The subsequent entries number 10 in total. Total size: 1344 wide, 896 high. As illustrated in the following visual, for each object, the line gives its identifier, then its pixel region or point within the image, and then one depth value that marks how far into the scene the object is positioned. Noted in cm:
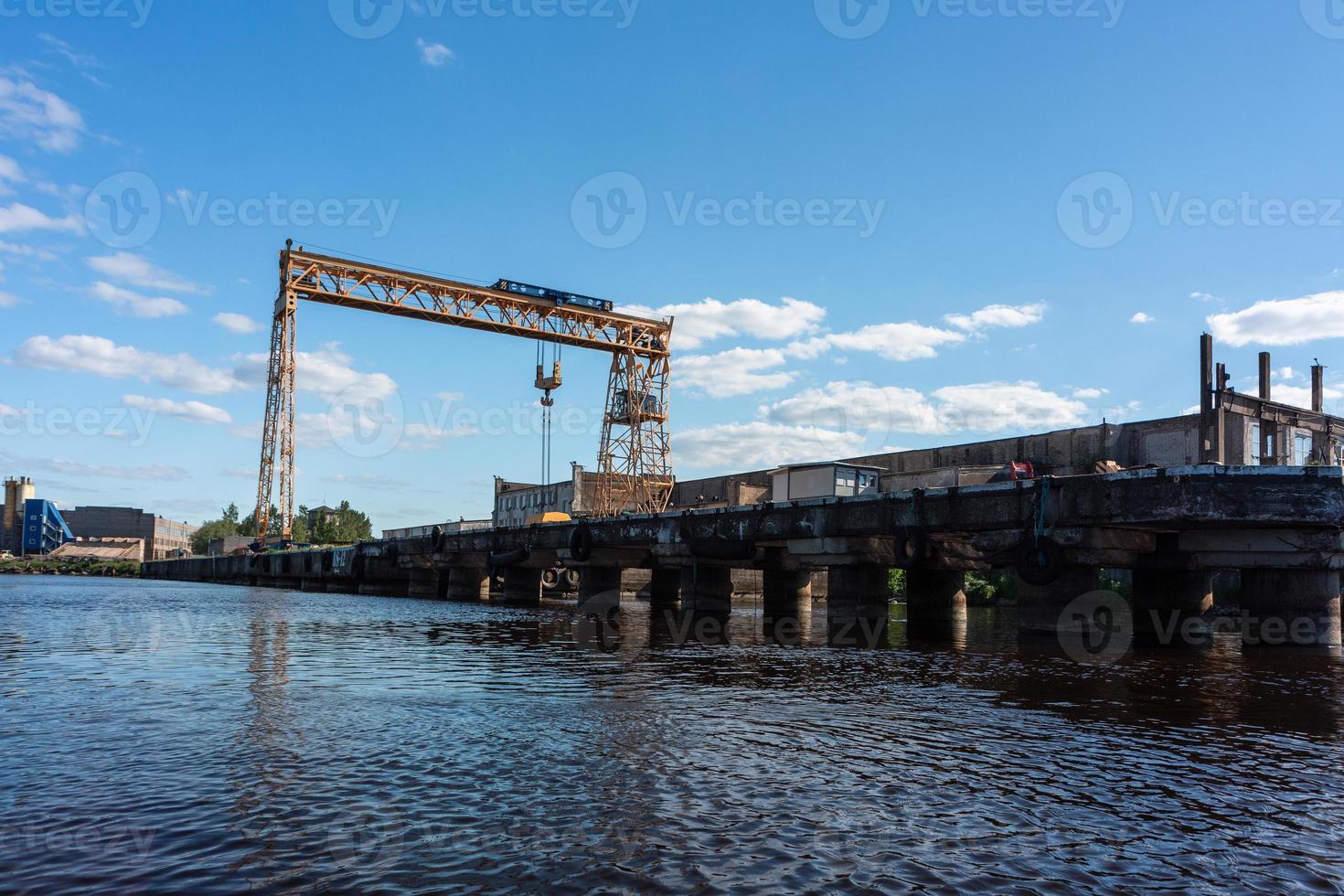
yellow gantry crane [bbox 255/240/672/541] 5247
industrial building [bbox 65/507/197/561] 18725
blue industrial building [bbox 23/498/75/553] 15312
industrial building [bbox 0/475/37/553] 17512
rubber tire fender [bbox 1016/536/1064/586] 2217
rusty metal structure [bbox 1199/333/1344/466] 2973
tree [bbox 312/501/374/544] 15406
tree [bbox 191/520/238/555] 18250
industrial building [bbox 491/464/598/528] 9112
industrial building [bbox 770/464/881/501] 3456
